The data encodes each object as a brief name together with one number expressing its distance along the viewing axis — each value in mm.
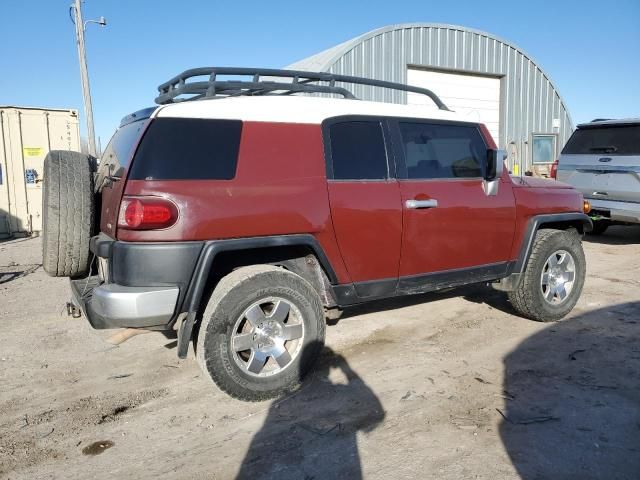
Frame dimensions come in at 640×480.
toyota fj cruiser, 2924
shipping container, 11273
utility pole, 16172
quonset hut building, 13812
